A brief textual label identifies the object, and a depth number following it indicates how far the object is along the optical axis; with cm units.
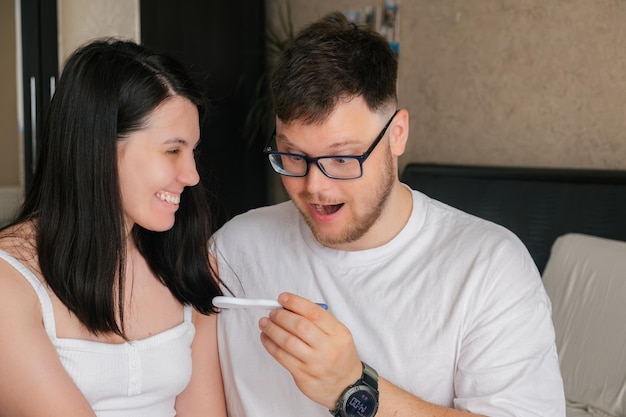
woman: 140
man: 138
